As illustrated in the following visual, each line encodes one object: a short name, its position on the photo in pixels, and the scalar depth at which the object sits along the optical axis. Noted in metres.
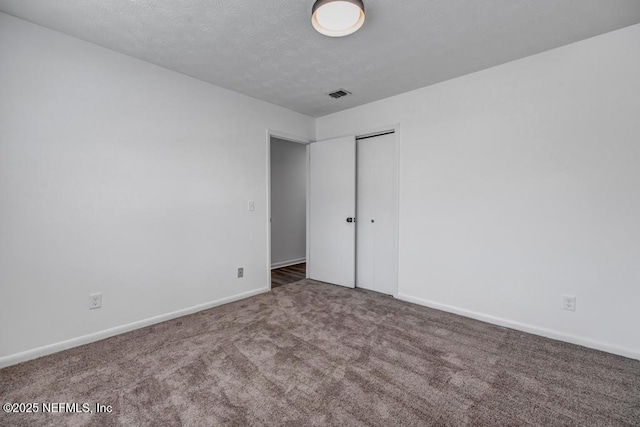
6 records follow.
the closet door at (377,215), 3.59
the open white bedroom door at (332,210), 3.89
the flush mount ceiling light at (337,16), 1.71
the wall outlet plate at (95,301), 2.36
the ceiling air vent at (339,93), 3.30
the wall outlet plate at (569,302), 2.34
